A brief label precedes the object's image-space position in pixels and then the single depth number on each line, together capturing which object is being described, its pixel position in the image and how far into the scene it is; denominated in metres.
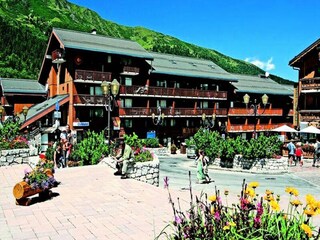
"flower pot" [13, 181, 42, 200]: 9.10
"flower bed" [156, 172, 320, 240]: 4.38
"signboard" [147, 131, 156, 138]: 42.75
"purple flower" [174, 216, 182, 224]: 4.65
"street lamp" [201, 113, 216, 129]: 44.01
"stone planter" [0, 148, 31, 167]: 17.33
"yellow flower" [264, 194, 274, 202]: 4.82
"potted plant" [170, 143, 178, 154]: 38.69
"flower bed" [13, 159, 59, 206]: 9.18
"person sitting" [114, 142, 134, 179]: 12.53
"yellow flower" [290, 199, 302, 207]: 4.51
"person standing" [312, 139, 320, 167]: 24.53
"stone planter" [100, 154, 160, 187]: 12.93
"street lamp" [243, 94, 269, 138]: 22.98
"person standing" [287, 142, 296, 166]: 25.53
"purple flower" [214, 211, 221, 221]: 4.52
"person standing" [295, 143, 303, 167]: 25.92
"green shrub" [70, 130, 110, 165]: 16.50
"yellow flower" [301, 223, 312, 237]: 3.77
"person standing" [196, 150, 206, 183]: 16.60
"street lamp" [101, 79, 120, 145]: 15.46
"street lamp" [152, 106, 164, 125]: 42.59
